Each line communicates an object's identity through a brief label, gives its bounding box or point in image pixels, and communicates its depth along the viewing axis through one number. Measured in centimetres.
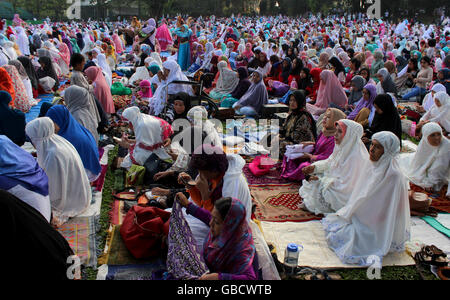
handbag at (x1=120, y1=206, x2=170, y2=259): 311
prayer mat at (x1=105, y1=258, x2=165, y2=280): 295
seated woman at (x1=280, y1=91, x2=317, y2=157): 513
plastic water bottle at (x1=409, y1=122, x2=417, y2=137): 629
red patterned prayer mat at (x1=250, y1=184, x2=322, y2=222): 396
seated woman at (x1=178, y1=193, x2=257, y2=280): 214
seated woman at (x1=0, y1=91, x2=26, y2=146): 524
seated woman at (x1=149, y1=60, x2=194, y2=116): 675
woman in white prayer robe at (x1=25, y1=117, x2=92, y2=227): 356
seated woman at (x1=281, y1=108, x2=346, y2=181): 446
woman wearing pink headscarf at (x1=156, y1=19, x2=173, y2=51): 1586
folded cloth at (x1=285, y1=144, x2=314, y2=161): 479
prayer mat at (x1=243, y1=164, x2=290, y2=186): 479
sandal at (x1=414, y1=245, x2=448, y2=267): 315
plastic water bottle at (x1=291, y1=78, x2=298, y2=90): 885
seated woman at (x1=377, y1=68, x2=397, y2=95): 804
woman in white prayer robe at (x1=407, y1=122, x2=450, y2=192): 442
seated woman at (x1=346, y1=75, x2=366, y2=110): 699
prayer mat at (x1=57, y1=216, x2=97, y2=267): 315
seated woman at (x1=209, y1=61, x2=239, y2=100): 879
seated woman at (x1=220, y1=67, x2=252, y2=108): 812
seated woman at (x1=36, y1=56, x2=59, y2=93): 909
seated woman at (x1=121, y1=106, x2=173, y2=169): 457
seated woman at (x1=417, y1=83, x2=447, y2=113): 672
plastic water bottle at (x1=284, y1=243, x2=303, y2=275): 302
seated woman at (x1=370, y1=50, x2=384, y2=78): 974
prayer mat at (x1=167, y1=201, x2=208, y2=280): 238
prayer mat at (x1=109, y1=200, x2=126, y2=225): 376
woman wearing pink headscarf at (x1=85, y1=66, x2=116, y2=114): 655
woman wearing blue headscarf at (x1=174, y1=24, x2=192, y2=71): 1214
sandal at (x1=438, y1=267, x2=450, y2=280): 303
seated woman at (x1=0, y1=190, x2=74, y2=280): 223
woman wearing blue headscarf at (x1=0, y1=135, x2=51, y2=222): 283
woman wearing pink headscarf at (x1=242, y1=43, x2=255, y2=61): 1237
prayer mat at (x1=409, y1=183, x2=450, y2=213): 417
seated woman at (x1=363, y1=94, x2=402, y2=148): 493
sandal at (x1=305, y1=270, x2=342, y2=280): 300
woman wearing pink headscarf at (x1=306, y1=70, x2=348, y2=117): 691
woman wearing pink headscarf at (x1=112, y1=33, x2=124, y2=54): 1650
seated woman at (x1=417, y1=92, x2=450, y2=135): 593
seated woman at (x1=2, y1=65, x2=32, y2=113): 716
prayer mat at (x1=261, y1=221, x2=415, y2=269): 323
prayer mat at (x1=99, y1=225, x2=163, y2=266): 310
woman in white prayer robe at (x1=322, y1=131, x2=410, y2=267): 319
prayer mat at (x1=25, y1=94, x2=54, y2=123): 718
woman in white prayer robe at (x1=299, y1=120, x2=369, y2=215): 380
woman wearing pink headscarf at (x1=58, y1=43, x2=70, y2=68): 1211
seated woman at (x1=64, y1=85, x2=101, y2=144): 500
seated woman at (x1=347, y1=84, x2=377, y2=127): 569
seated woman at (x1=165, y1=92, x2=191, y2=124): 507
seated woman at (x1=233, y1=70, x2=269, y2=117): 772
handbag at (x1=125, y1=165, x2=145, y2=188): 443
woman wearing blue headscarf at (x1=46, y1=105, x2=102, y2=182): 410
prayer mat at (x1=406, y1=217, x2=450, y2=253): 352
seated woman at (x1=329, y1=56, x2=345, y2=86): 911
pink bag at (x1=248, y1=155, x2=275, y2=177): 495
